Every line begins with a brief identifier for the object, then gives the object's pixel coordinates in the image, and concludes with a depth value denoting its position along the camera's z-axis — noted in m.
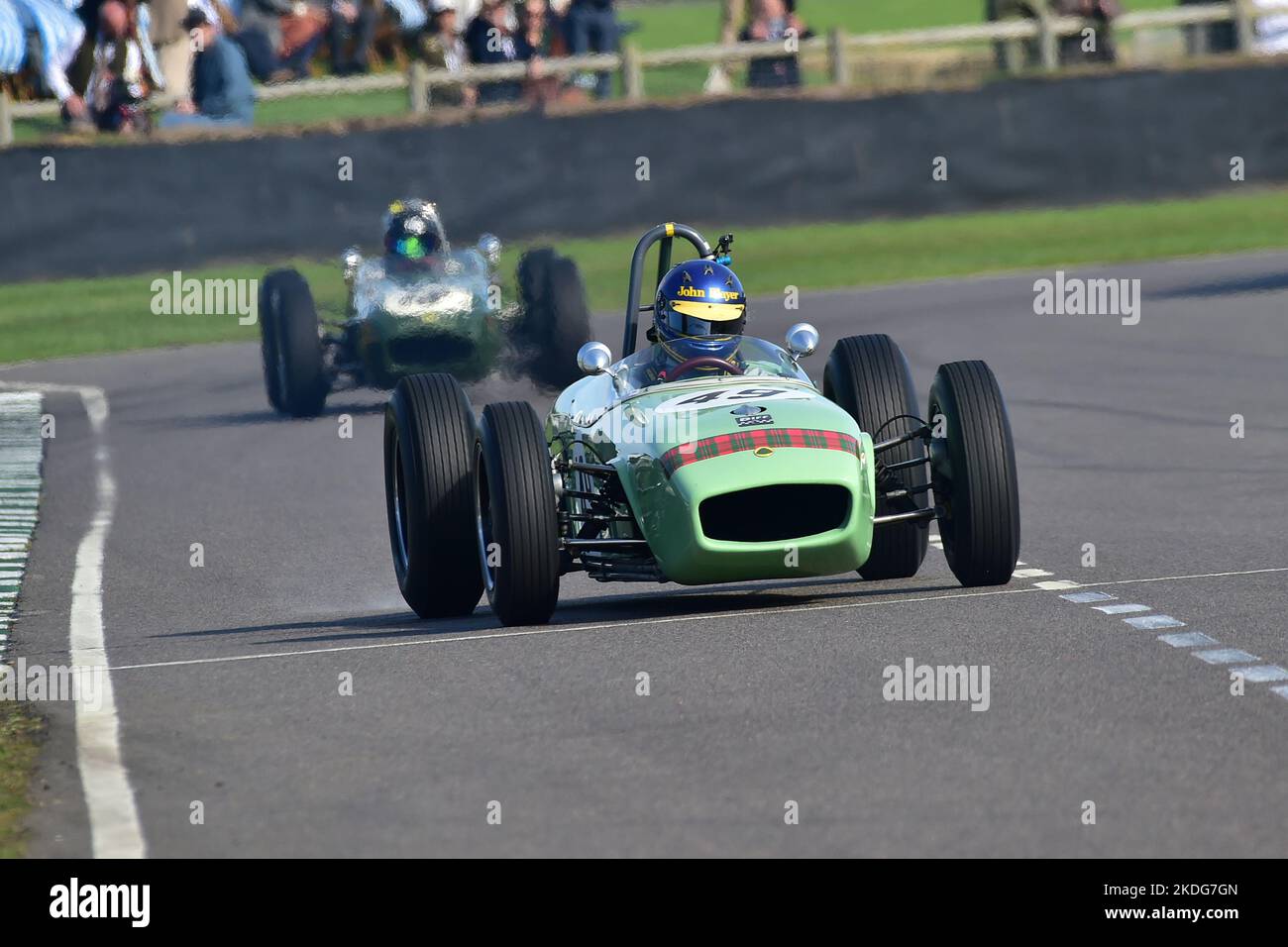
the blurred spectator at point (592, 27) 29.36
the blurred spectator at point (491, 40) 27.56
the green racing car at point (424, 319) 17.69
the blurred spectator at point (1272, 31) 28.12
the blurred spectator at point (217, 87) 25.41
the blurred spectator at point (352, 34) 31.95
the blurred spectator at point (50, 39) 26.67
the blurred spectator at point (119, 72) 25.08
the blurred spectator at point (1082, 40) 27.73
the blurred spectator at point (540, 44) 26.83
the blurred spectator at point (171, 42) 27.11
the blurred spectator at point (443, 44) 28.62
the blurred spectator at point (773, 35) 27.27
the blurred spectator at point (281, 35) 30.09
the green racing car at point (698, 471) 9.14
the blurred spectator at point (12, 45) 27.12
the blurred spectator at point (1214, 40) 28.17
